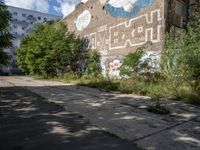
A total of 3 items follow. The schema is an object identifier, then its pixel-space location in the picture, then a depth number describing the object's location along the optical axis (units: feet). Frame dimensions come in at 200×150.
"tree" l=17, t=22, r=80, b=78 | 51.39
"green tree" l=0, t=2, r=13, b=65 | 24.04
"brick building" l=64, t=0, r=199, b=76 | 35.22
